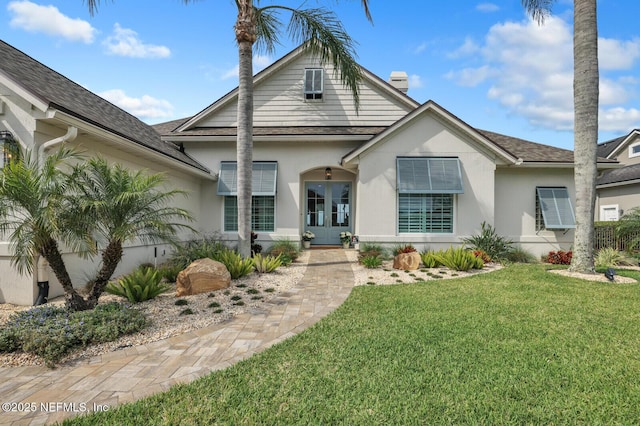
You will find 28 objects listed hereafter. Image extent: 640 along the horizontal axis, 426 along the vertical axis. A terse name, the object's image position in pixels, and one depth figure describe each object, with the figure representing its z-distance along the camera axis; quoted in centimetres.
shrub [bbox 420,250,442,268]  1012
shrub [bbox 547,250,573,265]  1126
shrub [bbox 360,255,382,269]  995
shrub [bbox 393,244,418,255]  1048
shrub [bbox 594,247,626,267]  1105
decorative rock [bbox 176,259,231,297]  682
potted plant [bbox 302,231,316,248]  1410
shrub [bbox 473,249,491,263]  1038
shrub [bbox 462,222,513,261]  1129
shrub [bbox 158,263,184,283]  795
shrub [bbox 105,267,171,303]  613
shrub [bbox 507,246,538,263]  1222
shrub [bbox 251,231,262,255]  1150
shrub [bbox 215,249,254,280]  821
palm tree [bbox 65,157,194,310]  512
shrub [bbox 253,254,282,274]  895
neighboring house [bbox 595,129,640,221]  1712
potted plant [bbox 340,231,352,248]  1420
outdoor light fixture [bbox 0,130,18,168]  580
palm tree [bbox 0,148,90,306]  463
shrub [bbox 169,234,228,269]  880
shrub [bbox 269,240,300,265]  1072
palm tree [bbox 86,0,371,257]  912
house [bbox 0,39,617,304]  1207
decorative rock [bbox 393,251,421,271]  980
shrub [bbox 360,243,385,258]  1091
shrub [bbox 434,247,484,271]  951
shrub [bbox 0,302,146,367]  391
